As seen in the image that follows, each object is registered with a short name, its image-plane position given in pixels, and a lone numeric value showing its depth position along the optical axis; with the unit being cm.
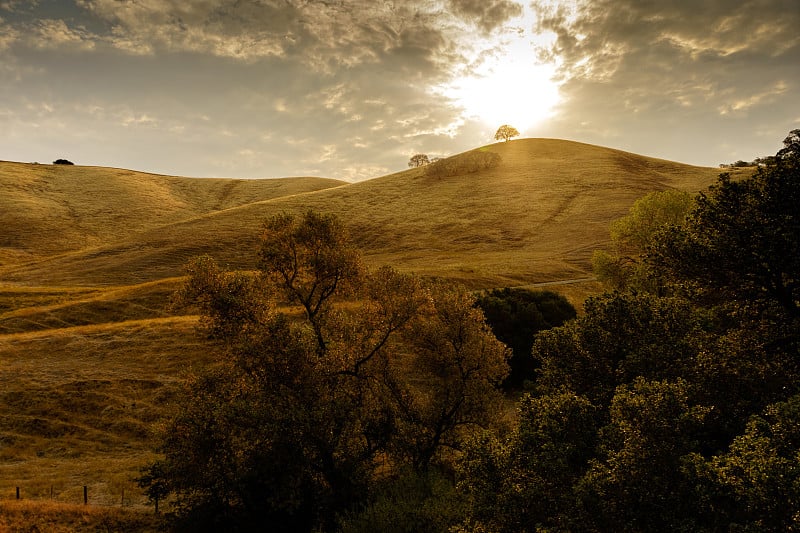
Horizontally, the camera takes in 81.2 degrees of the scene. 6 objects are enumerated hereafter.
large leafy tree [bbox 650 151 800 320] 1509
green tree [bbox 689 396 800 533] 972
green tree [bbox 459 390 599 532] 1373
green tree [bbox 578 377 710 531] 1207
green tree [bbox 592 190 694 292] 6241
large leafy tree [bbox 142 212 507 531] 2238
